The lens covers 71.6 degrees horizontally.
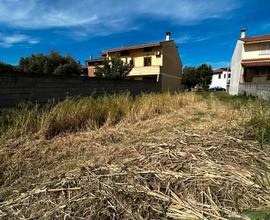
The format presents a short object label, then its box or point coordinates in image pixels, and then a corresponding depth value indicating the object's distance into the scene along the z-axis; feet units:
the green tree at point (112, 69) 48.39
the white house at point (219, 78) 149.28
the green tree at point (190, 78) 145.79
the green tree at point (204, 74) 144.46
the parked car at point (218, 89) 141.08
